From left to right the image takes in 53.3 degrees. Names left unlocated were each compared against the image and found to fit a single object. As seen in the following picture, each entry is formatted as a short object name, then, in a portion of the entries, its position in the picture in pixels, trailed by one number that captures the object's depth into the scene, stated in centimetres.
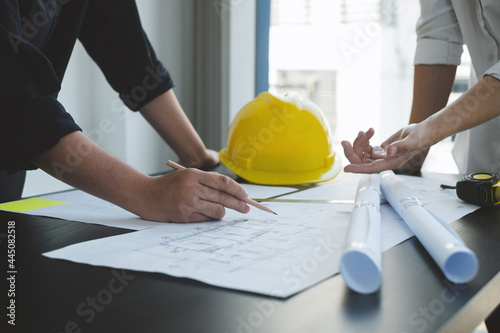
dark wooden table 44
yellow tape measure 92
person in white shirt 116
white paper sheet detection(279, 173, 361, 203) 108
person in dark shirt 76
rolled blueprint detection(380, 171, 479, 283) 52
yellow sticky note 94
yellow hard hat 133
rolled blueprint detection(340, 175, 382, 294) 49
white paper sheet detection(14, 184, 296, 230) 84
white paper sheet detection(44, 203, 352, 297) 55
